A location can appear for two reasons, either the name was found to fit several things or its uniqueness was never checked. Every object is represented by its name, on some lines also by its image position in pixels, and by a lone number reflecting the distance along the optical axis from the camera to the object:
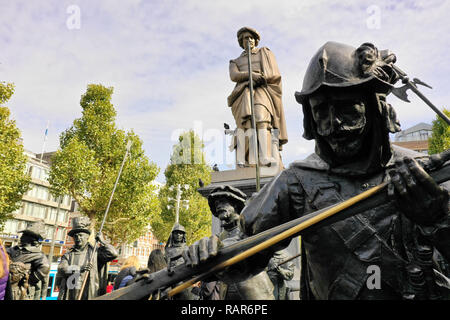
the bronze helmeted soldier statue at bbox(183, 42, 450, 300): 1.67
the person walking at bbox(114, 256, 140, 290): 7.50
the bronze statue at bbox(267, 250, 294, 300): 5.80
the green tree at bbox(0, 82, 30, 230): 17.91
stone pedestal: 9.05
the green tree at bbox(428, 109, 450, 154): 25.36
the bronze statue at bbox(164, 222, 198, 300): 7.84
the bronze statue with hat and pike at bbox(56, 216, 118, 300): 7.82
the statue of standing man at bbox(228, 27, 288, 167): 10.39
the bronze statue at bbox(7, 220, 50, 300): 7.46
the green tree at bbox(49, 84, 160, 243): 22.78
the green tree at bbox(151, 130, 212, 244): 31.52
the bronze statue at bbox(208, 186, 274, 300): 5.03
